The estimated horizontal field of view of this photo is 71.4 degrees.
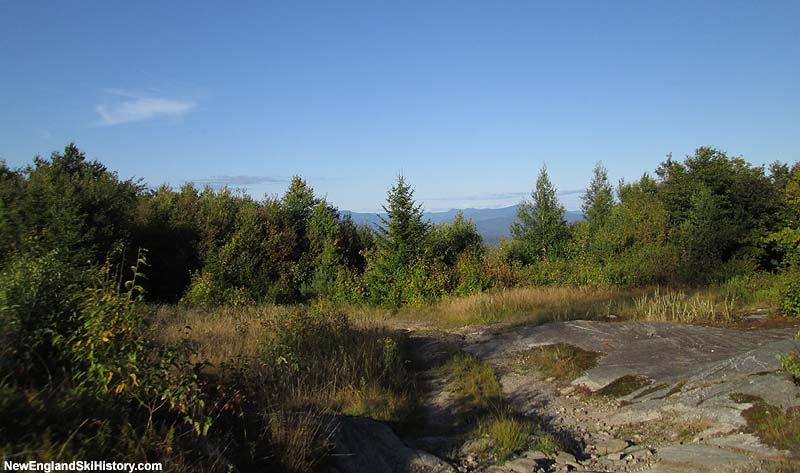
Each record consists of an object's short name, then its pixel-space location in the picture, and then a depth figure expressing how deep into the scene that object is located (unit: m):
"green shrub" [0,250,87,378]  4.38
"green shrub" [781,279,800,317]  11.96
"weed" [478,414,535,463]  5.72
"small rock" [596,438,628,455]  5.85
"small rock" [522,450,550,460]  5.57
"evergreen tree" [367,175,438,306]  20.22
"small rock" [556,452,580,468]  5.47
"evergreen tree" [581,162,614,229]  43.75
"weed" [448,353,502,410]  7.76
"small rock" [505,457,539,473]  5.27
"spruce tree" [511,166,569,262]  27.70
